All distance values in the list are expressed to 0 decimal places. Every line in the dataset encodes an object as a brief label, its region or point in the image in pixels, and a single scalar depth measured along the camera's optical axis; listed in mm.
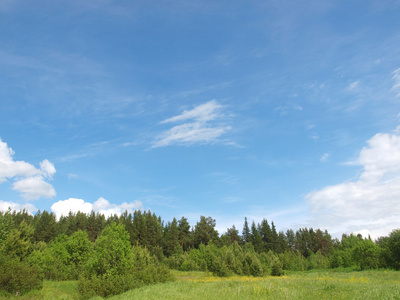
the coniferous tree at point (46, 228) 87625
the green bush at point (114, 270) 24719
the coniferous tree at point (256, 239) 100525
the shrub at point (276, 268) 47531
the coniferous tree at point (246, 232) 113756
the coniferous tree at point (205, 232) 96300
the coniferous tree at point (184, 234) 97375
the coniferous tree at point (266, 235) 103500
